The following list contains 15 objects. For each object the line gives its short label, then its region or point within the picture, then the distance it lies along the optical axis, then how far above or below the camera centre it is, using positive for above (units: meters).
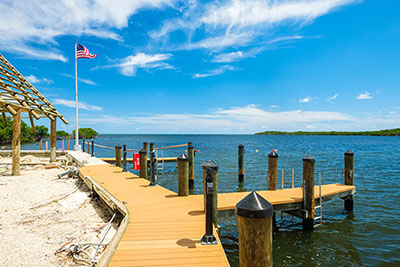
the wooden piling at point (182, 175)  8.12 -1.32
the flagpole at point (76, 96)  23.17 +3.64
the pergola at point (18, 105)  13.48 +1.72
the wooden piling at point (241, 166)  17.62 -2.19
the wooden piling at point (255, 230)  2.65 -1.03
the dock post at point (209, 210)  4.68 -1.45
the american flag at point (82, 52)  22.39 +7.47
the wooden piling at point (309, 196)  8.62 -2.10
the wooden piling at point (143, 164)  11.33 -1.37
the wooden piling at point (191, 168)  16.76 -2.25
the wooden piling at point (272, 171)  9.83 -1.42
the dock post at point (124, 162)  13.01 -1.47
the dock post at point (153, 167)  9.61 -1.25
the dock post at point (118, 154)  15.26 -1.24
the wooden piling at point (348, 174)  10.75 -1.66
